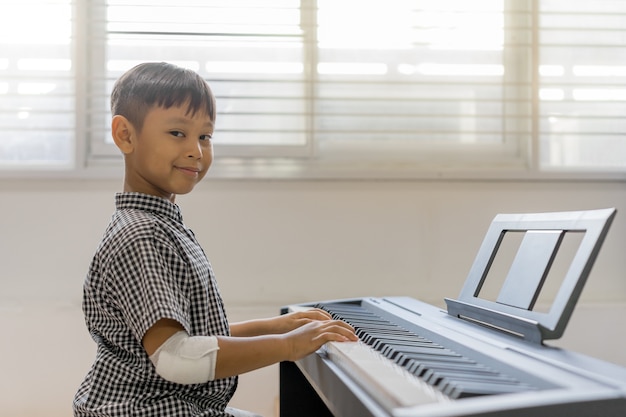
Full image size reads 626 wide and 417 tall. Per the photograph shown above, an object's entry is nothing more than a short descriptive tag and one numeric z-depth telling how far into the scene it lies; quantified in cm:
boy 112
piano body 79
